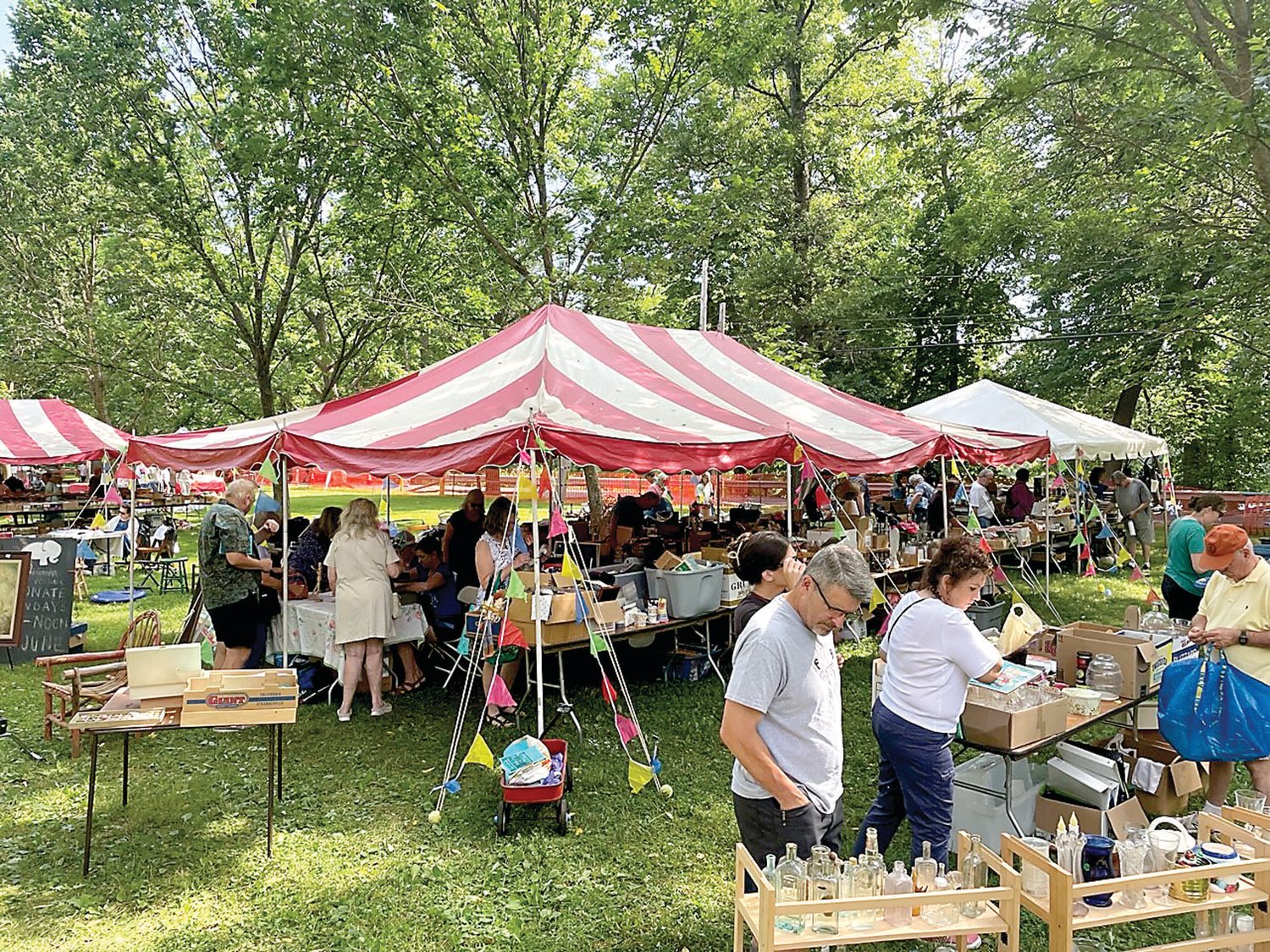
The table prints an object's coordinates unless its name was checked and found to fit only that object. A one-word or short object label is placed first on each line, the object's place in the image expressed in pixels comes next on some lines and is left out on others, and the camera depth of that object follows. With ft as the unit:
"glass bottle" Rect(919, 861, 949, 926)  7.93
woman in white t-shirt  9.99
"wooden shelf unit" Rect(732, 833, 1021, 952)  7.41
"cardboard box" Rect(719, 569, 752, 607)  22.97
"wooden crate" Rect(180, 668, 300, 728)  12.62
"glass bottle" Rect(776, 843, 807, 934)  7.69
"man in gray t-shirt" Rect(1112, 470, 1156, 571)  46.03
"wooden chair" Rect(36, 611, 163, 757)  17.22
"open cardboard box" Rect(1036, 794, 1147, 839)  12.31
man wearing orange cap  12.71
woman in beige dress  19.03
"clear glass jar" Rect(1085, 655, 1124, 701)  14.21
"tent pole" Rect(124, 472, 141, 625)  21.89
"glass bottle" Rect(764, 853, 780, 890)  7.64
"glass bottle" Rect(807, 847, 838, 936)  7.73
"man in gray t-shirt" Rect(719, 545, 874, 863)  7.93
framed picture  17.62
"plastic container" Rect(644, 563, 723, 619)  20.89
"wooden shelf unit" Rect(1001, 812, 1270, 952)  7.97
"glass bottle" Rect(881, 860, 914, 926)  7.93
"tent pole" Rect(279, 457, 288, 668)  20.12
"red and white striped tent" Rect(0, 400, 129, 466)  40.81
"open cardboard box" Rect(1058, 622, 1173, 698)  14.21
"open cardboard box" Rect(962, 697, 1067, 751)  11.54
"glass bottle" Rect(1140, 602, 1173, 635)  17.24
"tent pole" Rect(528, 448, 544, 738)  15.24
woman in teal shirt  19.24
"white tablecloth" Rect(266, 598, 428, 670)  20.83
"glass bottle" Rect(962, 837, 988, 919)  8.39
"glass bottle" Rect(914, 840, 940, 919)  8.12
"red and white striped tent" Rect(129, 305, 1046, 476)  16.89
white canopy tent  35.60
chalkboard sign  24.88
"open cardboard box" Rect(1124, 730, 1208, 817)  14.17
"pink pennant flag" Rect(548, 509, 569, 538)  15.39
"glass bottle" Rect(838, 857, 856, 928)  7.81
